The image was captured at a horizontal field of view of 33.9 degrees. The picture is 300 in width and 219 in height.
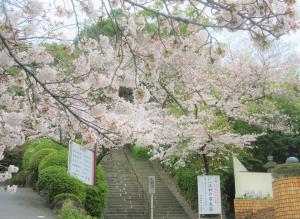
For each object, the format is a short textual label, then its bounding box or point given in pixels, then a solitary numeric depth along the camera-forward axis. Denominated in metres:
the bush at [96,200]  12.34
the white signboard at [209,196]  12.24
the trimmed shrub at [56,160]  13.34
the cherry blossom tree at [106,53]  3.05
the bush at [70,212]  10.23
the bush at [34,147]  17.02
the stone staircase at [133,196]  14.80
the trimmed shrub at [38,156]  15.56
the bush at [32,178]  16.39
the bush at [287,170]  9.62
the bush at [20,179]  18.38
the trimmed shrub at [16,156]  20.58
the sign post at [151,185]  13.14
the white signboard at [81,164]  8.37
